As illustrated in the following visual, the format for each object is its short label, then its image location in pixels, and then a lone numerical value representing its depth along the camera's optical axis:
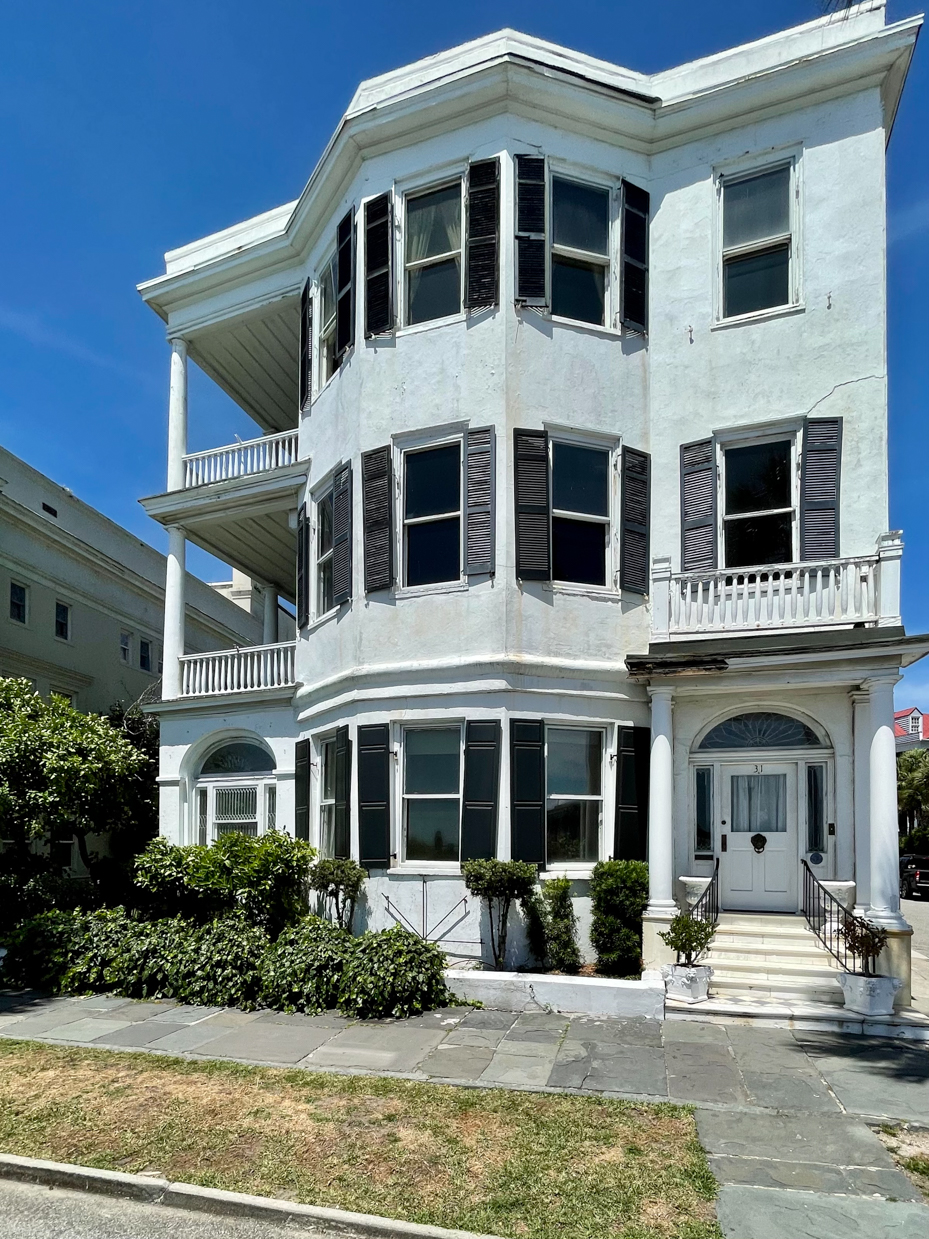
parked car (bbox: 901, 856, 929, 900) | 30.94
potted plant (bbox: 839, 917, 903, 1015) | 9.56
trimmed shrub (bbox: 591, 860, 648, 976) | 11.02
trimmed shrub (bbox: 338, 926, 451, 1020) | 9.90
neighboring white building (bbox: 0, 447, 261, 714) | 19.53
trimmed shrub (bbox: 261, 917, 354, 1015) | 10.26
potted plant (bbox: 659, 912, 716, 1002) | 10.00
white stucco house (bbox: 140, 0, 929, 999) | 11.62
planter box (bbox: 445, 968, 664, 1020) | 9.83
